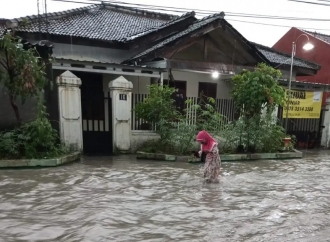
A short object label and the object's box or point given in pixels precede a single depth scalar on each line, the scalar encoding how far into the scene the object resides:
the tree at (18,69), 7.81
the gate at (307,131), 14.09
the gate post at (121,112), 9.83
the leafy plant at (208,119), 9.70
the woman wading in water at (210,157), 6.90
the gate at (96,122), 10.32
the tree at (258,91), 9.98
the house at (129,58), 10.06
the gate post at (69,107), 9.17
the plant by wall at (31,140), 8.02
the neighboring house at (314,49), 19.78
